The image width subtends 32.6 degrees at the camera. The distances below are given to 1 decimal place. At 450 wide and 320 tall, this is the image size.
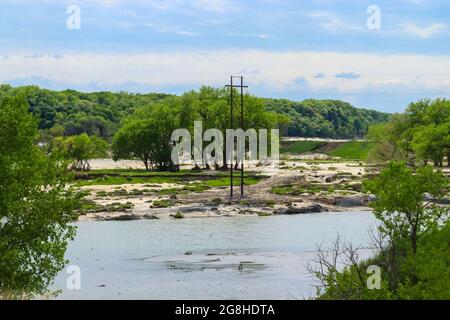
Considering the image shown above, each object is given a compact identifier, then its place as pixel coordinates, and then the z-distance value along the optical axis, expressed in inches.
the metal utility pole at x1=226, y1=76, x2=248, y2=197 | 3227.6
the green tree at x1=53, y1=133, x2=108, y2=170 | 4793.3
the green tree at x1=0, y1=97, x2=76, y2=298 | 1097.4
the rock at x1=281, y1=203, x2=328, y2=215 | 2856.8
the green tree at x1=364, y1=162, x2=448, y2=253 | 1171.9
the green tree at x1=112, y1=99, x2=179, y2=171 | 4699.8
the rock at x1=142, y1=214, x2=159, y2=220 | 2682.1
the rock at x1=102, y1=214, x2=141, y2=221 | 2657.5
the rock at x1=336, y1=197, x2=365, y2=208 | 3018.9
